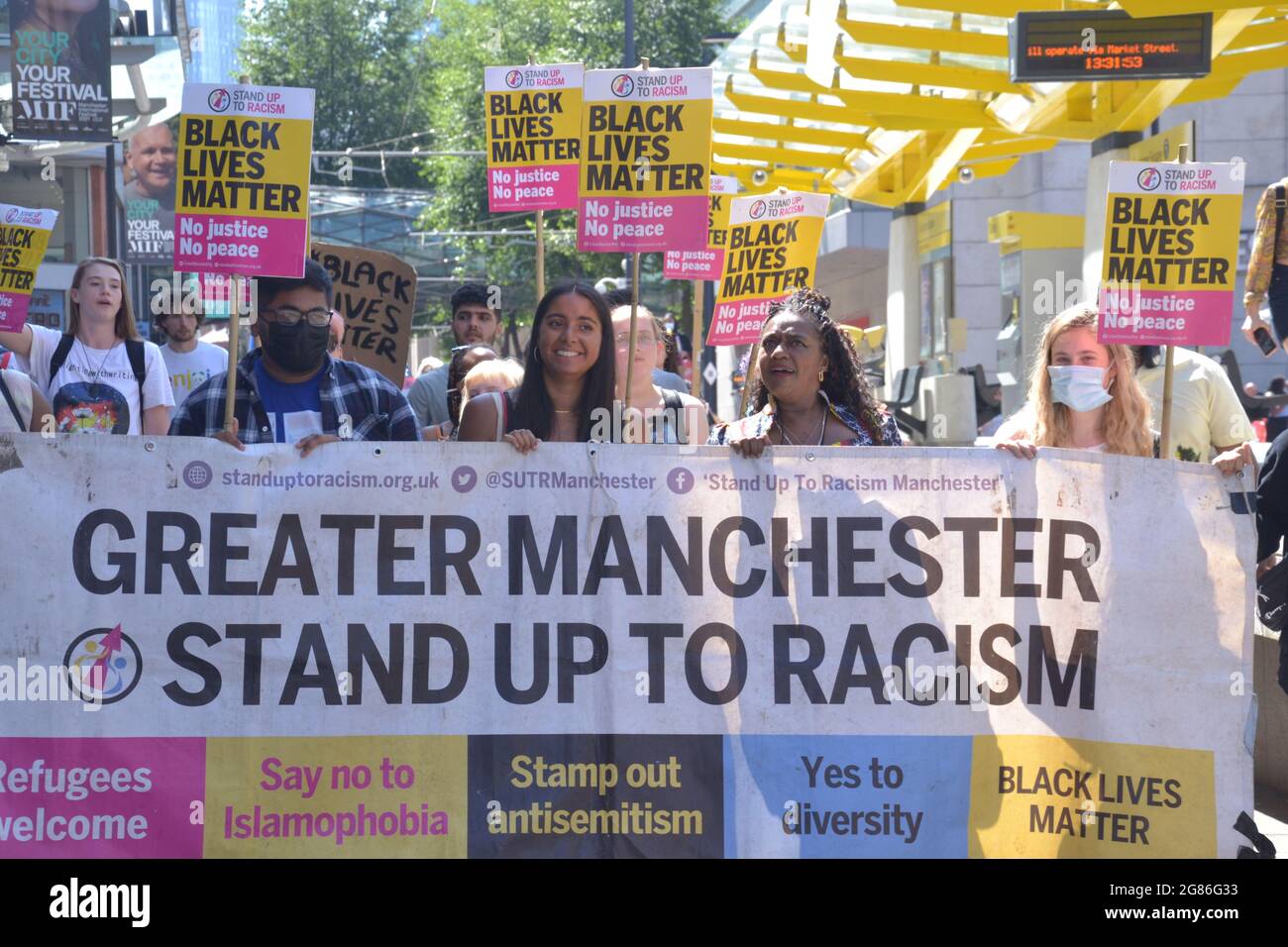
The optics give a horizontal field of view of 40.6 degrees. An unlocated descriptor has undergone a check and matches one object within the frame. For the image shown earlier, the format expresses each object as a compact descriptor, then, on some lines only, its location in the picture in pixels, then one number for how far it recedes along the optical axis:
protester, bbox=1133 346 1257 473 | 7.00
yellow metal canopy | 13.55
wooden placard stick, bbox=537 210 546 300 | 7.66
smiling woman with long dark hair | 5.64
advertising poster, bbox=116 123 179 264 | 26.36
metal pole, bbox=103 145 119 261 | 18.28
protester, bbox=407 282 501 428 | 8.61
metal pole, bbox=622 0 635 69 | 34.72
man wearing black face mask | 5.53
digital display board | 11.54
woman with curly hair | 5.82
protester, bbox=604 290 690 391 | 8.88
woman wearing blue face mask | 5.57
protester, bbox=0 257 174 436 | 7.95
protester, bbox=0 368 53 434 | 6.20
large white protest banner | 4.82
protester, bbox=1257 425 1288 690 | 6.03
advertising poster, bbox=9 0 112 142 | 15.59
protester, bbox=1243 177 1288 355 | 8.12
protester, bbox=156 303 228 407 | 9.43
